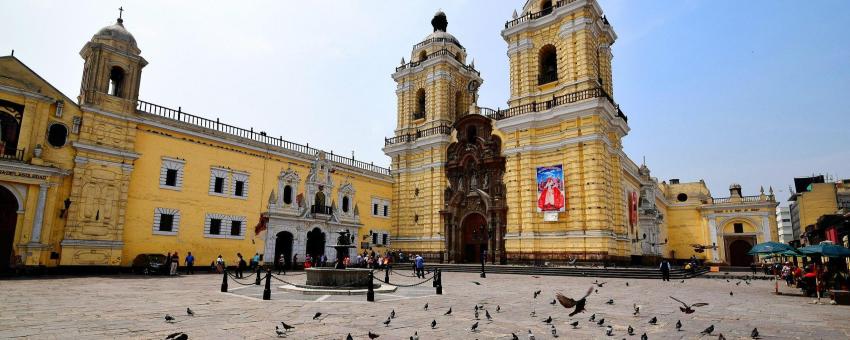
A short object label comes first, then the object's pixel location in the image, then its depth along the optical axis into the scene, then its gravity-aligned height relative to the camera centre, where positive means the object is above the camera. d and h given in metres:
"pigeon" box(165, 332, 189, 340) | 5.92 -1.20
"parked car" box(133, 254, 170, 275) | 20.78 -1.00
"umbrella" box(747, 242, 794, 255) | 14.81 +0.18
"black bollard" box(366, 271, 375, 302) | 11.30 -1.17
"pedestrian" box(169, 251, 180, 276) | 20.55 -0.90
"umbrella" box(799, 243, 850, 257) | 13.54 +0.13
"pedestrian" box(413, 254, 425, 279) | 22.25 -0.91
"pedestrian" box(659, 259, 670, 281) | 20.62 -0.82
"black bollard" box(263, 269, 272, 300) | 11.37 -1.17
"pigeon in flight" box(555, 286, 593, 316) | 6.19 -0.71
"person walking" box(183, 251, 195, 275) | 21.97 -0.95
